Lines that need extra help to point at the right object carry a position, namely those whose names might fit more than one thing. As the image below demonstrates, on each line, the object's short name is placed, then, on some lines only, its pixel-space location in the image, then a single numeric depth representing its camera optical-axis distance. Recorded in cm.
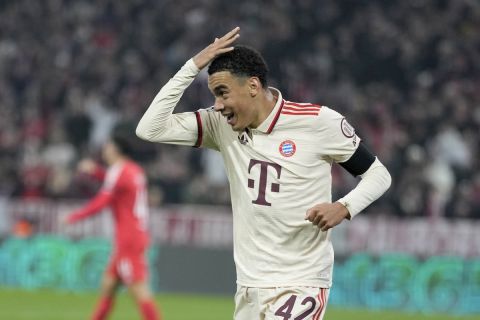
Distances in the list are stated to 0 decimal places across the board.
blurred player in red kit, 2493
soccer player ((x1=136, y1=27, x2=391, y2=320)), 1351
